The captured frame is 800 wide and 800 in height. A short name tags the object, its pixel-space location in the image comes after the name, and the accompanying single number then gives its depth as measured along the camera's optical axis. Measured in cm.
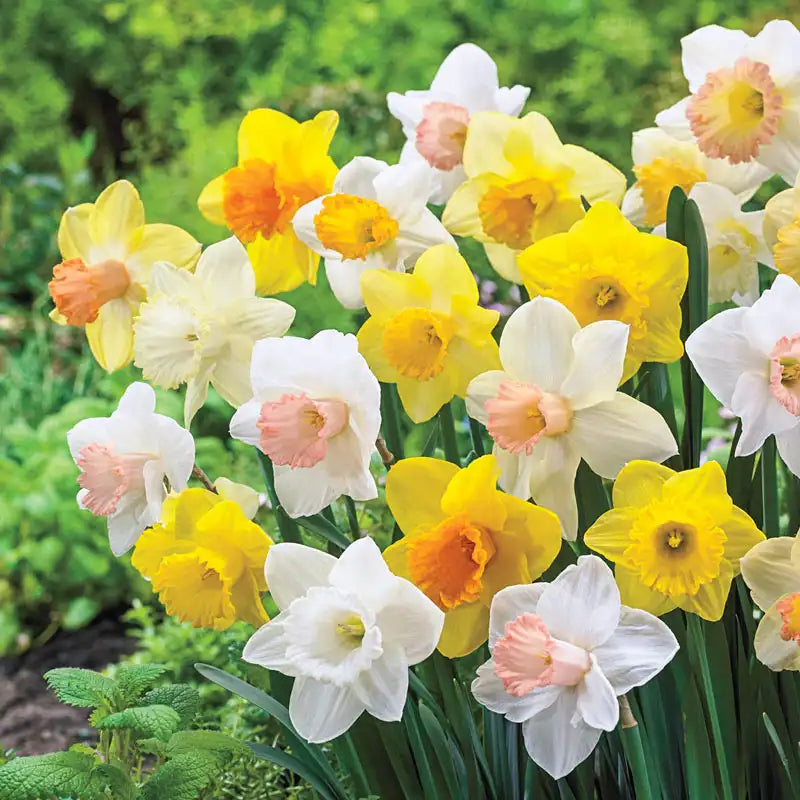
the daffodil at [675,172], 126
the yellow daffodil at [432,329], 116
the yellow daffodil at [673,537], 113
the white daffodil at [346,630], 113
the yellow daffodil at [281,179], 124
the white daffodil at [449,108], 129
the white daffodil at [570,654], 112
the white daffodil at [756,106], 121
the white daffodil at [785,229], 117
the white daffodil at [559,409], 113
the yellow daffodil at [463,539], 114
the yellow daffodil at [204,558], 117
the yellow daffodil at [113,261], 125
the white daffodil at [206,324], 120
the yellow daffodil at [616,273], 115
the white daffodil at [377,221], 120
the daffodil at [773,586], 114
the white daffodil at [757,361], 112
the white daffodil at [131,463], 120
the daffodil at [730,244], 124
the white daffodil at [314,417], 113
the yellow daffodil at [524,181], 121
